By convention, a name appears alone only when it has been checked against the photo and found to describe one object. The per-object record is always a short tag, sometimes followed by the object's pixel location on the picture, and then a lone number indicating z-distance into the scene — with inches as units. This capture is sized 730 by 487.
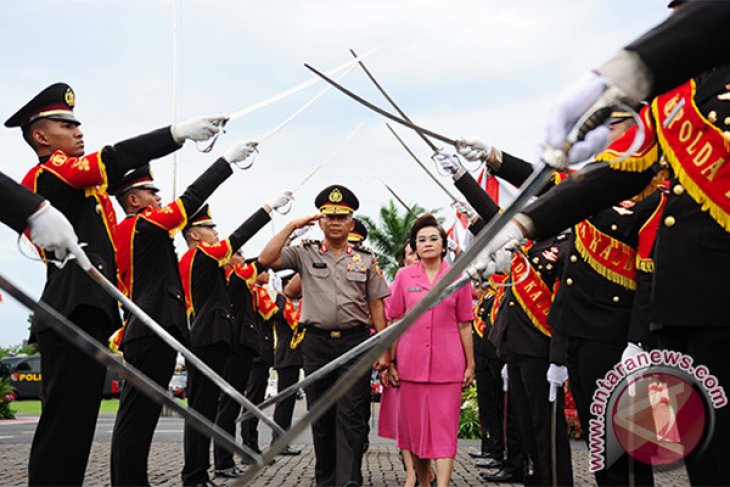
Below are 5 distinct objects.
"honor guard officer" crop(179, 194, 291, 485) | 283.6
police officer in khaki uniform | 278.1
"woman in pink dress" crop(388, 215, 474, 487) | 256.7
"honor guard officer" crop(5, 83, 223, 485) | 164.4
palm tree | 1679.4
